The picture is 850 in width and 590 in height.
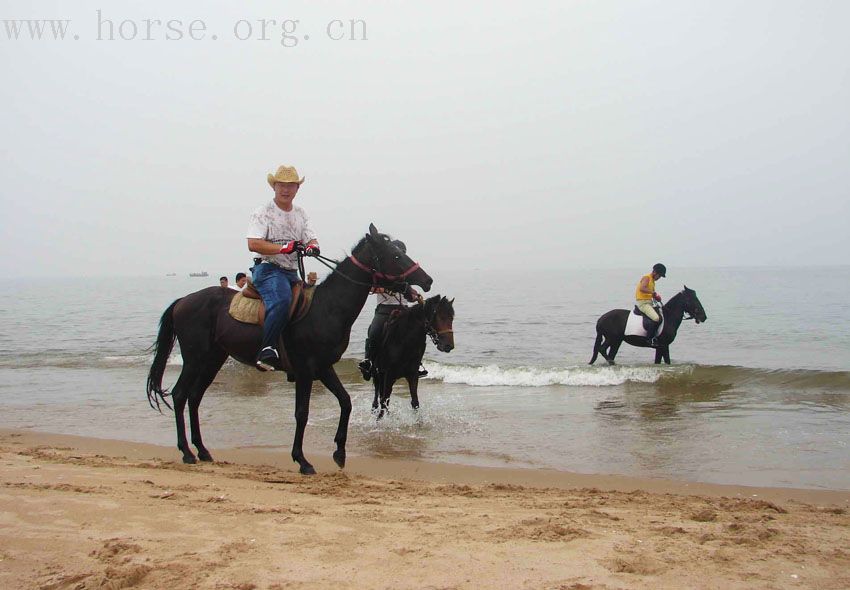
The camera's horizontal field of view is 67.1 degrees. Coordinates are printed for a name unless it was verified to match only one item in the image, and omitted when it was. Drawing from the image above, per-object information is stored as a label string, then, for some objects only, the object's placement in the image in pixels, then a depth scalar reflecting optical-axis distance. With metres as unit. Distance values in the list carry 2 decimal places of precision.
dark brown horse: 7.02
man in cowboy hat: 6.89
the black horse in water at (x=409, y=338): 9.99
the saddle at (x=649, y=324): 17.00
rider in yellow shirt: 16.73
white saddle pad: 17.17
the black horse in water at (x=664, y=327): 16.91
